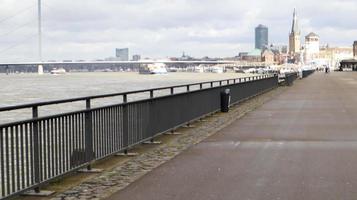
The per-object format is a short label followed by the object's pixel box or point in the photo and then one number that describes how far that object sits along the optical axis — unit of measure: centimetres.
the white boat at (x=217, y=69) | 18550
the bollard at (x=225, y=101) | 2017
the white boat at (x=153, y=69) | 18075
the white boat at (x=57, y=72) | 18502
